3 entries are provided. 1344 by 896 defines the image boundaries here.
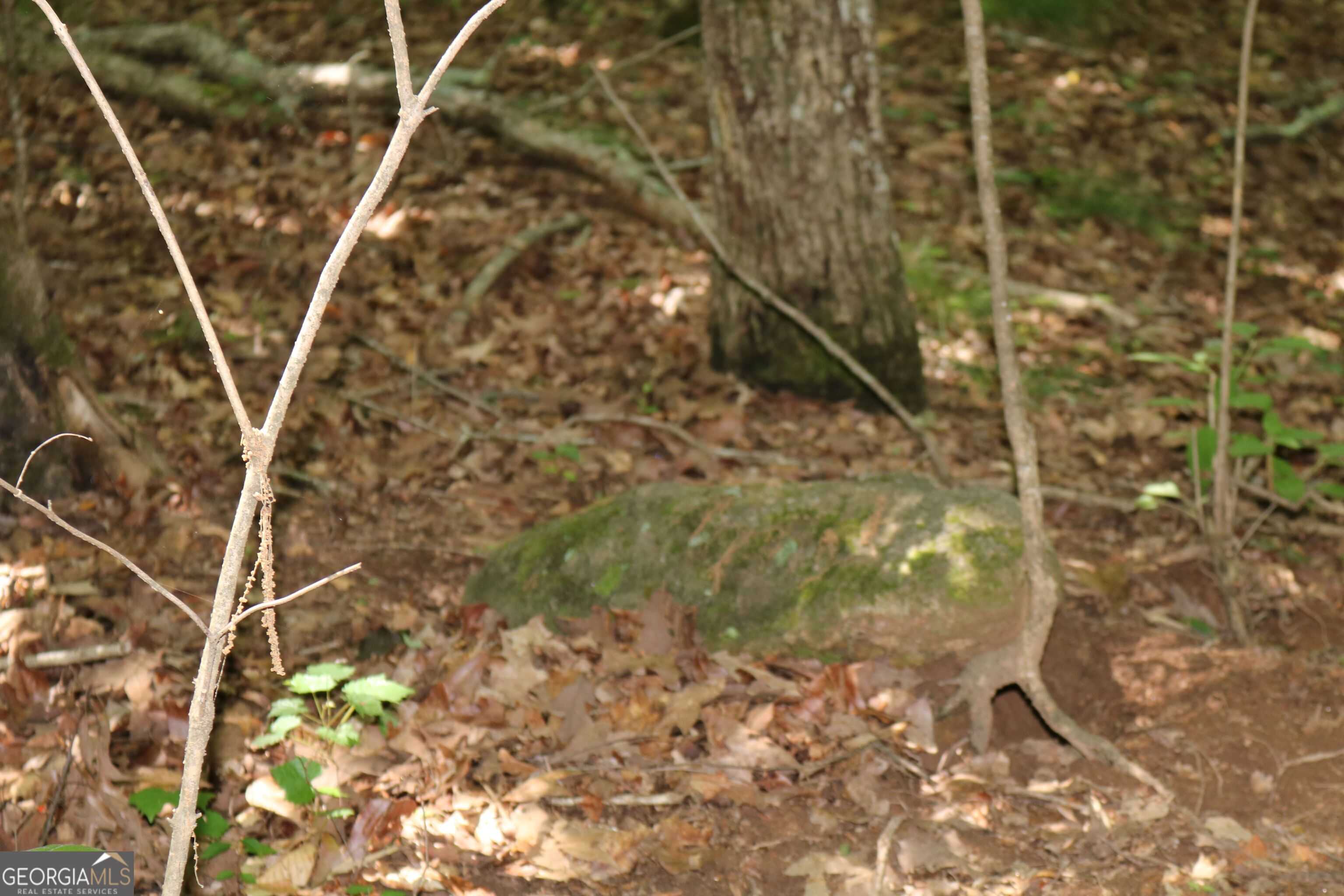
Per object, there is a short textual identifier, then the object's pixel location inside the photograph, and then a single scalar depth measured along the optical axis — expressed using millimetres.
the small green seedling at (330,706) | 5652
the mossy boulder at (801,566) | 6645
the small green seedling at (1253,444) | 7562
